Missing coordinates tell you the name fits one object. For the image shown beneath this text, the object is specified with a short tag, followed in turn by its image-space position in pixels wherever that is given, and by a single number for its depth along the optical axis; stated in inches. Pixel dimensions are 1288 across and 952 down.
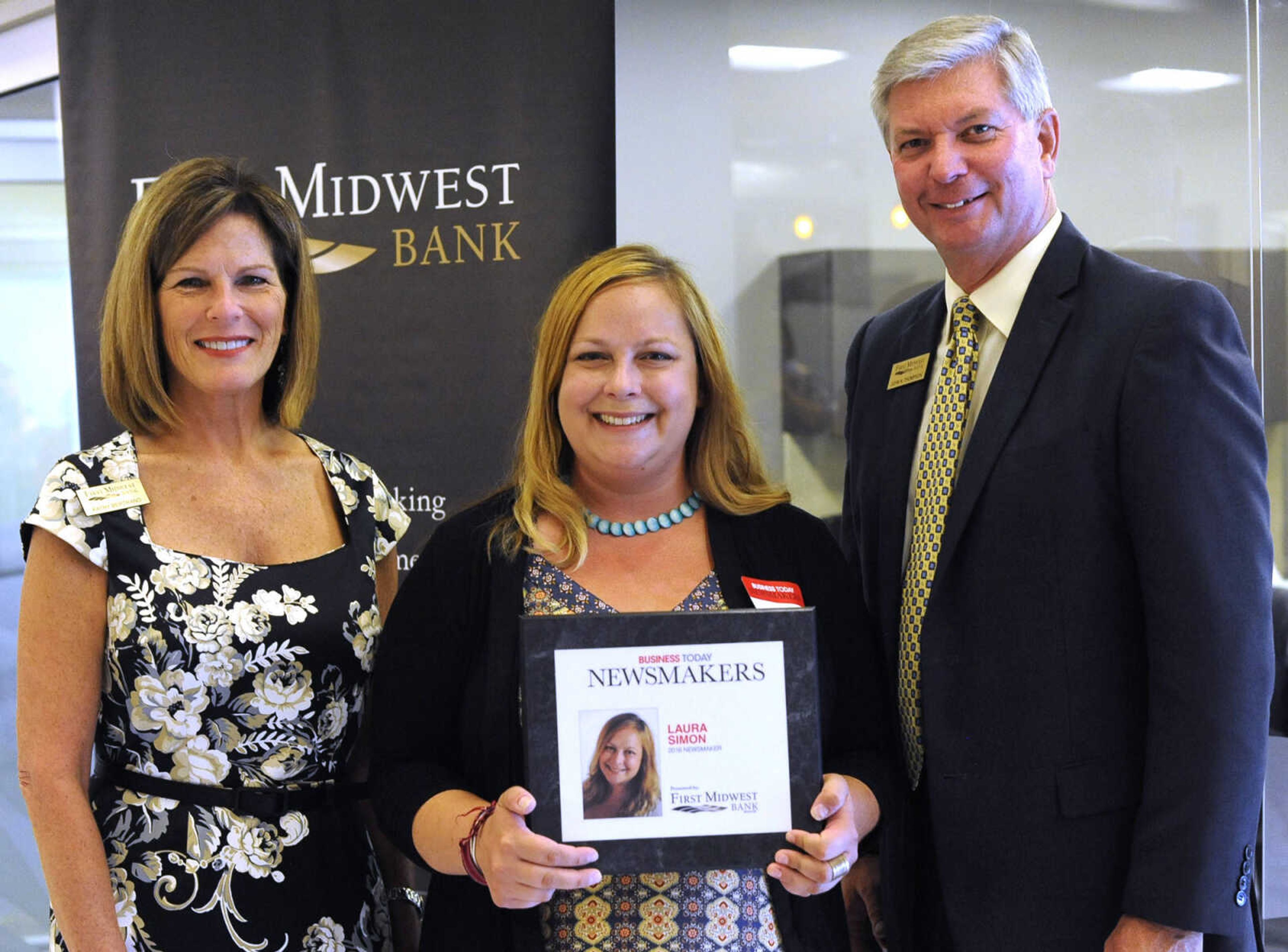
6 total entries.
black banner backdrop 135.9
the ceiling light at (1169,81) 126.0
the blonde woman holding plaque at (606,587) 71.8
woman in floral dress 74.4
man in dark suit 70.9
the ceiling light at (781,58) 134.1
